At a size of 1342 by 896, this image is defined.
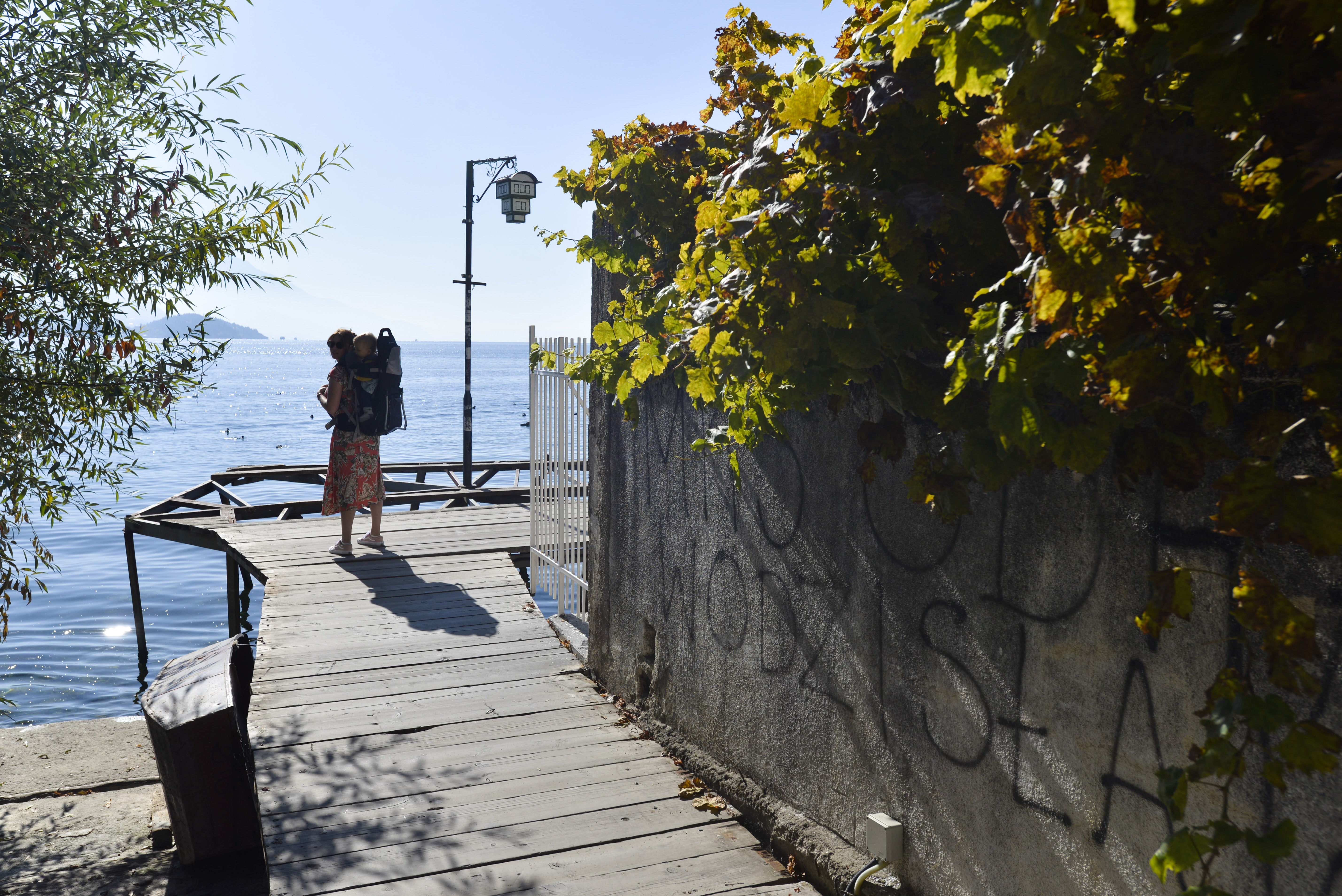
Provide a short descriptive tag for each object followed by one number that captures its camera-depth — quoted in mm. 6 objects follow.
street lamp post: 15156
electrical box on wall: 3291
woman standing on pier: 8281
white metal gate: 7227
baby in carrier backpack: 8156
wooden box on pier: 5875
